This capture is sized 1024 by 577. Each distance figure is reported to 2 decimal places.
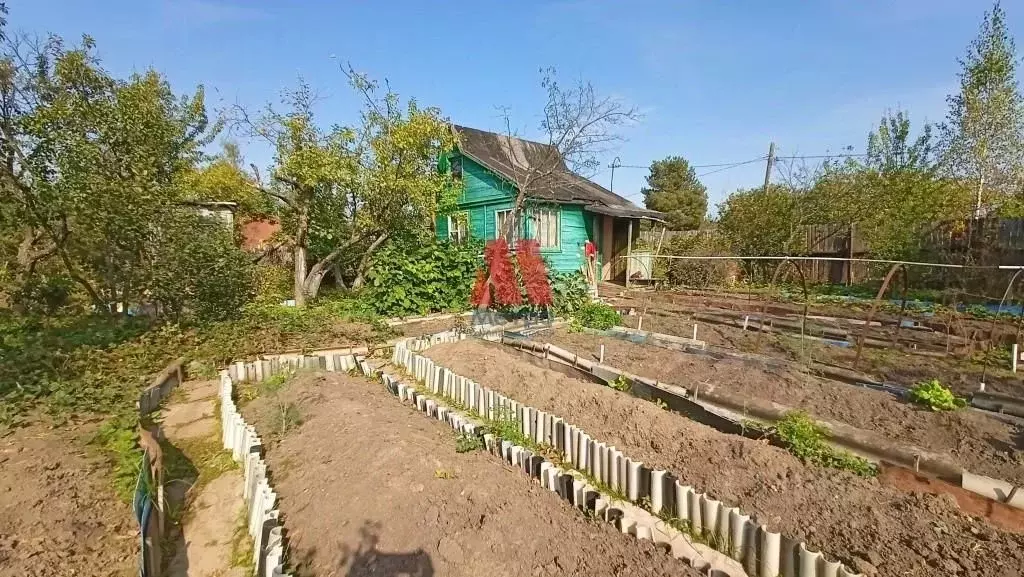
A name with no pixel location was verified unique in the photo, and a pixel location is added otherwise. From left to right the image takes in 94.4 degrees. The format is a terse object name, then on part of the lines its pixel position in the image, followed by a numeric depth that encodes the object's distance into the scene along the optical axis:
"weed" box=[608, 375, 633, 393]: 5.11
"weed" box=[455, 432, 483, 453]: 3.64
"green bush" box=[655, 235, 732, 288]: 15.97
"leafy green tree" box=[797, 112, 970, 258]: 14.58
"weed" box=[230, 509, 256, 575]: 2.86
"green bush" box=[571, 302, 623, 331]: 8.98
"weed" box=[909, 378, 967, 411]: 4.33
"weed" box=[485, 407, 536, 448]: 4.01
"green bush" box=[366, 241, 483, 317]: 9.99
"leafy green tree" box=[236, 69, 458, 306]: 11.33
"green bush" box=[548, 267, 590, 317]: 9.82
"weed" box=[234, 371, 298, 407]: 5.33
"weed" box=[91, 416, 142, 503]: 3.41
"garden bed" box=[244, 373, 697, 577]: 2.41
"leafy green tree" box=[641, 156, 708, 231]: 33.25
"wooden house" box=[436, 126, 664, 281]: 14.66
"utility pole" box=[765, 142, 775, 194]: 21.02
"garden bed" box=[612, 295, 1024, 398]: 5.52
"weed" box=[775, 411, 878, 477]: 3.40
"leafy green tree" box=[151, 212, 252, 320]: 8.05
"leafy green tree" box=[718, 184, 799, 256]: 17.06
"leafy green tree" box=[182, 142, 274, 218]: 12.96
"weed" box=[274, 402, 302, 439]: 4.21
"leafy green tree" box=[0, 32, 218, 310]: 7.76
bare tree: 14.08
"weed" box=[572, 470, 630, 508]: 3.27
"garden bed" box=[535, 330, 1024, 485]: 3.64
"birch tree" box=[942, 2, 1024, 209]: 15.96
